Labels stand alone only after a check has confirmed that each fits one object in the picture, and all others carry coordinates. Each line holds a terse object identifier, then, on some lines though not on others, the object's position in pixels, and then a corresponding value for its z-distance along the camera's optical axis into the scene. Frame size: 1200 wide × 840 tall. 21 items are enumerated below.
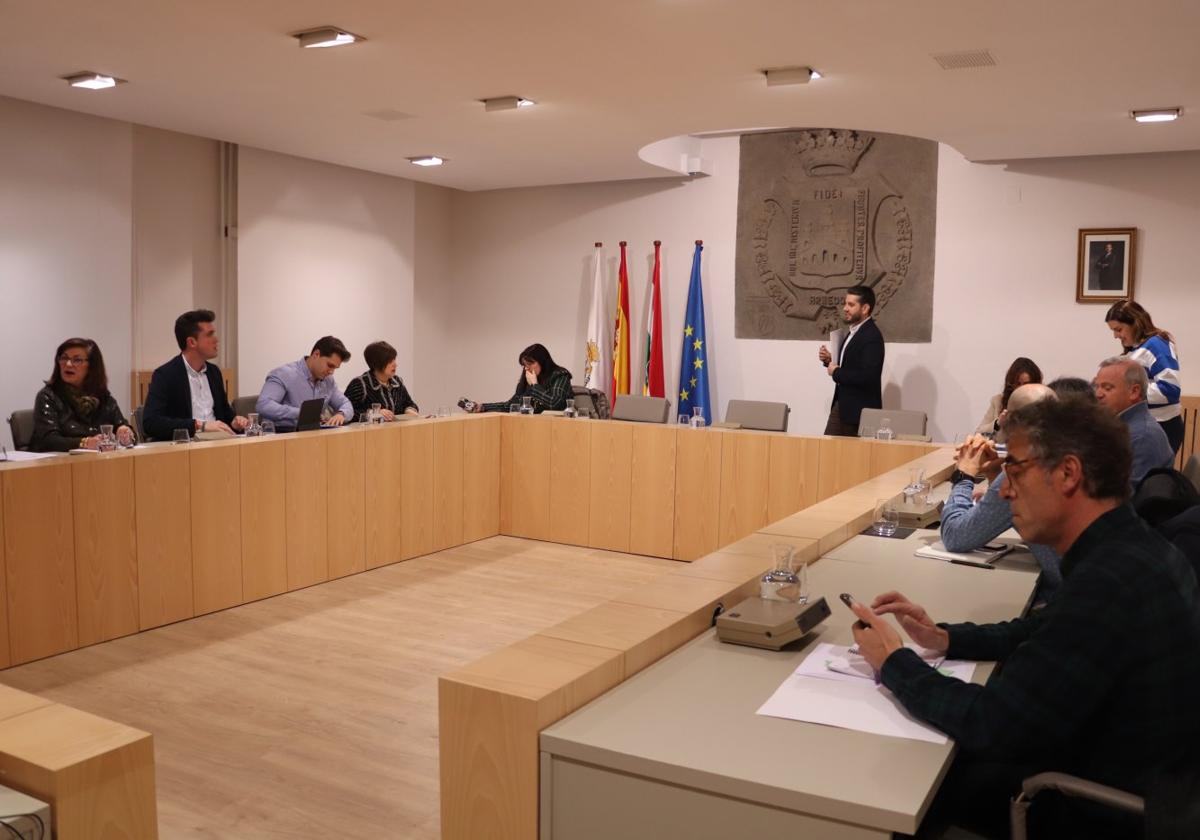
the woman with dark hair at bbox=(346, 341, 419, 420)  6.96
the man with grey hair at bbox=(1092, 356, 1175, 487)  3.83
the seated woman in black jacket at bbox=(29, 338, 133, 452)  5.25
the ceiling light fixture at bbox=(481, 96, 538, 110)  6.51
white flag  10.39
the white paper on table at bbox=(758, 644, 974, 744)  1.89
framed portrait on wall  8.14
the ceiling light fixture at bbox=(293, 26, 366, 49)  5.02
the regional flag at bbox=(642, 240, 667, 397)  10.12
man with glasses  1.72
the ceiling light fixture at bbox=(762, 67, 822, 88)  5.65
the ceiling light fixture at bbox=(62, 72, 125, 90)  6.09
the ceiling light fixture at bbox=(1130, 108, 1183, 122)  6.49
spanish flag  10.30
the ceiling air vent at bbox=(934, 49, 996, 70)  5.27
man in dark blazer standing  7.59
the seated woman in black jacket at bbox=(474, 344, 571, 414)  7.64
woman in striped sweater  6.30
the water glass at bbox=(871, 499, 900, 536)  3.74
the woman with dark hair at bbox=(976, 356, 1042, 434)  6.44
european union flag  9.86
